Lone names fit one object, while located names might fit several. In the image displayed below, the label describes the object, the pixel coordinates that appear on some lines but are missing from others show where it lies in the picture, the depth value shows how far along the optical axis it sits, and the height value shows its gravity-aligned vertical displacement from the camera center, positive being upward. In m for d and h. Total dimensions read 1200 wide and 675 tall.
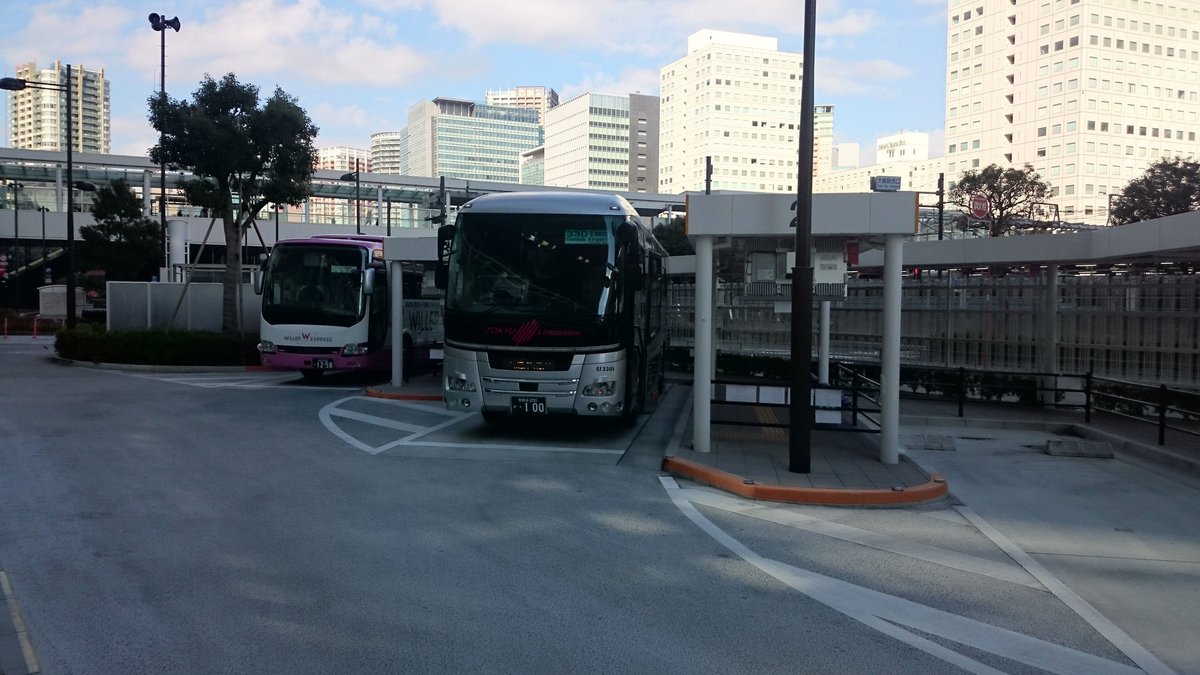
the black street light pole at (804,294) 10.84 +0.26
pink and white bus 20.89 +0.12
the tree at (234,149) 25.25 +4.50
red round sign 38.06 +4.73
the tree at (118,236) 45.06 +3.66
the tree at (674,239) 54.59 +4.50
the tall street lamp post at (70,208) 26.59 +3.21
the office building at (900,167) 145.12 +24.63
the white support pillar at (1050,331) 17.83 -0.25
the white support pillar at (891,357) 11.84 -0.52
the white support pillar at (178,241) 38.53 +2.91
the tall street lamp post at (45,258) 57.90 +3.31
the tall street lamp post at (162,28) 27.45 +8.54
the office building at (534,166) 173.12 +28.59
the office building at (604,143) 161.12 +30.69
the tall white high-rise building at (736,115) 153.25 +34.39
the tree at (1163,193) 43.88 +6.13
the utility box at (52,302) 54.56 +0.41
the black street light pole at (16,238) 58.34 +4.57
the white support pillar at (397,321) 20.28 -0.20
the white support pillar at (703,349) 12.16 -0.45
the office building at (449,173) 195.82 +29.75
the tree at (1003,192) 44.64 +6.21
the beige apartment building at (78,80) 177.88 +44.89
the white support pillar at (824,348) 17.81 -0.62
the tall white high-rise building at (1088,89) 98.75 +25.23
